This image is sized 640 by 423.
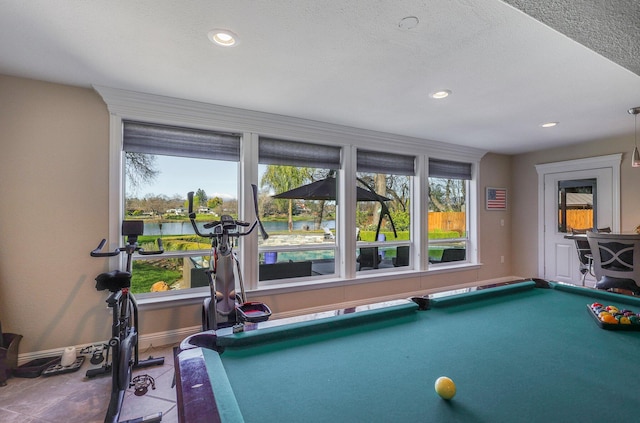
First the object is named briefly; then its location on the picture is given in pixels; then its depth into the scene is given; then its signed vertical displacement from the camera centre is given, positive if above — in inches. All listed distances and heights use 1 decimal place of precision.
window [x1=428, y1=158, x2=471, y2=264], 185.6 +2.5
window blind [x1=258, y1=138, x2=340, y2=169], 134.8 +28.7
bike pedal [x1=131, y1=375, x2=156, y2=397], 79.6 -47.4
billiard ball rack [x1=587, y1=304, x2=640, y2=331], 55.5 -20.6
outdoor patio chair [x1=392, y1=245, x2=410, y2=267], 174.6 -24.6
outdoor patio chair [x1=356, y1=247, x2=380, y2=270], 163.2 -24.1
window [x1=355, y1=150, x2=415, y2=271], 161.0 +3.0
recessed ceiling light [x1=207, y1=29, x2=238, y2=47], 71.9 +43.8
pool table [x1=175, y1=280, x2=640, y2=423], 33.0 -21.8
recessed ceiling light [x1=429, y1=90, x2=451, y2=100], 106.2 +43.7
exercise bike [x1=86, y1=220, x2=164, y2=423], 70.9 -32.1
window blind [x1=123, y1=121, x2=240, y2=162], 111.7 +28.7
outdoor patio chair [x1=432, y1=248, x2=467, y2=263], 191.8 -26.1
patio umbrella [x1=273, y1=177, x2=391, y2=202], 143.3 +11.2
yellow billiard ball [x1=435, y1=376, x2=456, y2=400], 35.0 -20.5
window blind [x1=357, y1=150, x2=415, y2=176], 159.0 +28.8
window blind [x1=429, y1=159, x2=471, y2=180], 183.0 +28.9
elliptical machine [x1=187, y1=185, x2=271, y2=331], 97.7 -22.8
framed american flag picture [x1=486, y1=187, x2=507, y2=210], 204.8 +11.4
